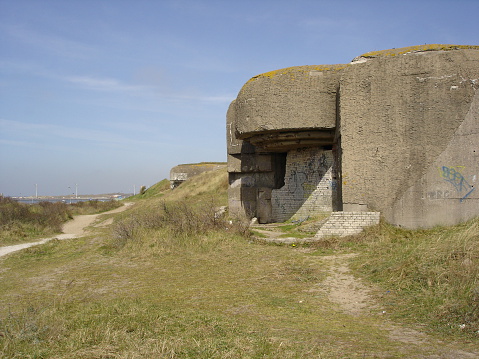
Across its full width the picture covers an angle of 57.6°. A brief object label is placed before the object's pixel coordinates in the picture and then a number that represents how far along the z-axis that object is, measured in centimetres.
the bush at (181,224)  951
